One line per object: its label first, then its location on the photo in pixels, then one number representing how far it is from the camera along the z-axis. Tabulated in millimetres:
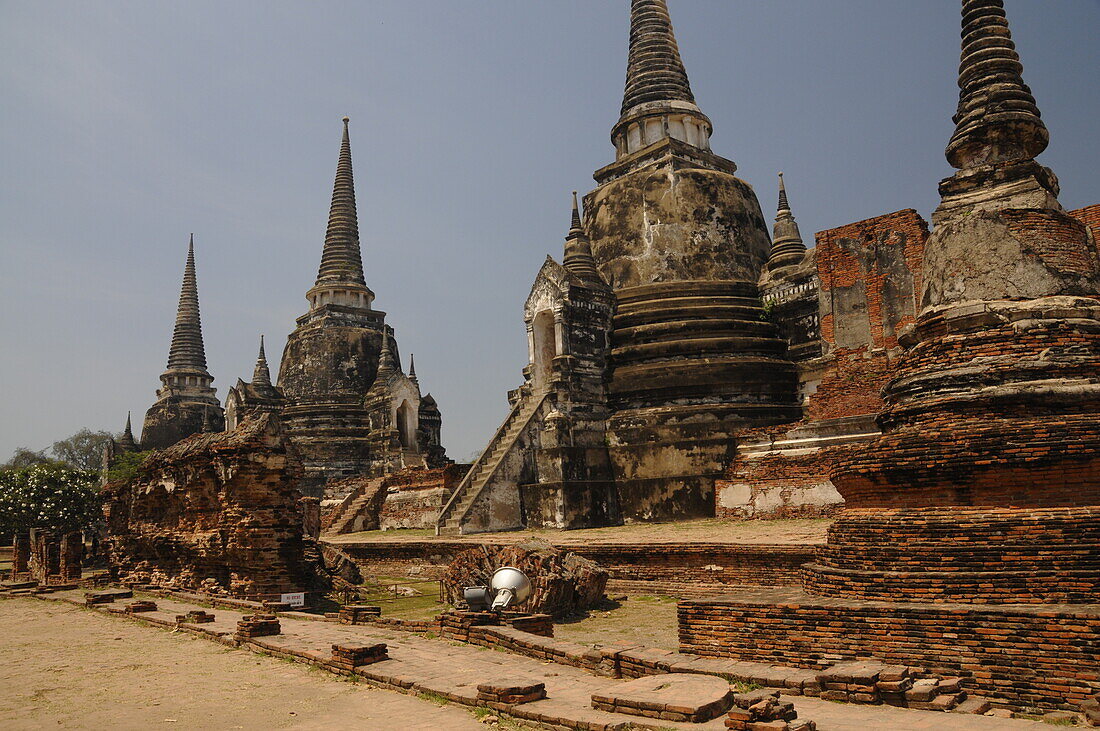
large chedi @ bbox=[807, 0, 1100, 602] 6750
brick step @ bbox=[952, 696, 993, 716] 5457
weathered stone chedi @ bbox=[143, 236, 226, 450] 42156
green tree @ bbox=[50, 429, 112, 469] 68688
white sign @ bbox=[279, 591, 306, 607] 12211
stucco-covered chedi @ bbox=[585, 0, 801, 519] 18578
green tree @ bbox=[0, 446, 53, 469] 65000
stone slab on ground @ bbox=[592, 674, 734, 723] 5102
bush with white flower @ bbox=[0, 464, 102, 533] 28922
